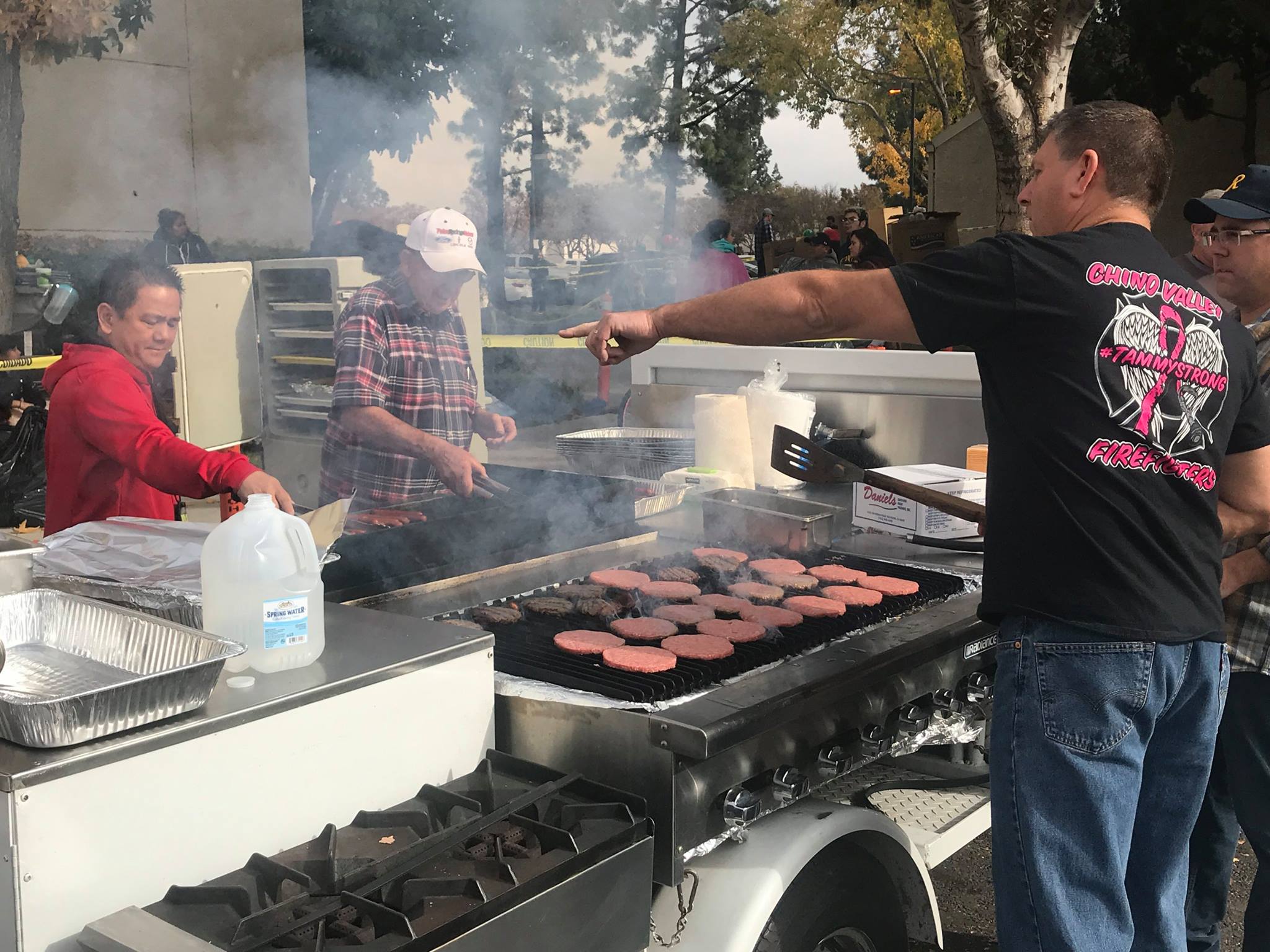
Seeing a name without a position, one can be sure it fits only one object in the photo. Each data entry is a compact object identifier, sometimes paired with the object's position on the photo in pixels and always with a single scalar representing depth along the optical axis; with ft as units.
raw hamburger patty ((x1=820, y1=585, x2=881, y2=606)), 8.23
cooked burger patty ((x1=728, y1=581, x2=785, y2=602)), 8.29
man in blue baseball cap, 8.20
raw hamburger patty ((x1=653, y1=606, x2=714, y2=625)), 7.72
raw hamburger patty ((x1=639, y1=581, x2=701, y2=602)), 8.30
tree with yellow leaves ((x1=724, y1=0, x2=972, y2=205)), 59.57
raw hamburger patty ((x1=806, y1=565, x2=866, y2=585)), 8.87
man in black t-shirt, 6.20
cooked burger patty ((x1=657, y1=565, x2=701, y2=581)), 8.75
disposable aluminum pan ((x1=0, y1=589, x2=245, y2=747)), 4.29
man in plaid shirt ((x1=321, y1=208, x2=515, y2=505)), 12.84
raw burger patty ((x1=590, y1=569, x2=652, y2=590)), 8.48
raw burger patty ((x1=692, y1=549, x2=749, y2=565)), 9.36
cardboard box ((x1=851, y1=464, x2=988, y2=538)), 10.57
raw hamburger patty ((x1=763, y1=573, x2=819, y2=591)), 8.61
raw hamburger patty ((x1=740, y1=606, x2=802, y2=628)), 7.62
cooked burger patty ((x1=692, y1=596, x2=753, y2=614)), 8.02
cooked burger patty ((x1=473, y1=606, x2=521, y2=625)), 7.58
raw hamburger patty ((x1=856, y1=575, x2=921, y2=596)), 8.51
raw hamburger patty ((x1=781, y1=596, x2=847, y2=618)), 7.92
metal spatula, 9.96
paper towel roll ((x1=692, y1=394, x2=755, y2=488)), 12.19
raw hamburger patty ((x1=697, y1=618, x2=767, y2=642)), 7.32
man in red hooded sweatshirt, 9.09
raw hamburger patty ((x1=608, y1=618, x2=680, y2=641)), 7.30
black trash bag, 22.48
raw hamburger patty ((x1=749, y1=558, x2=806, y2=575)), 9.11
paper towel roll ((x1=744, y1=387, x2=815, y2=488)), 12.32
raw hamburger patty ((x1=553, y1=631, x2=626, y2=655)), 6.98
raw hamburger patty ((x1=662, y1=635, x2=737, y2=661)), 6.88
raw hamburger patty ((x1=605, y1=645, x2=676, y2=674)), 6.57
